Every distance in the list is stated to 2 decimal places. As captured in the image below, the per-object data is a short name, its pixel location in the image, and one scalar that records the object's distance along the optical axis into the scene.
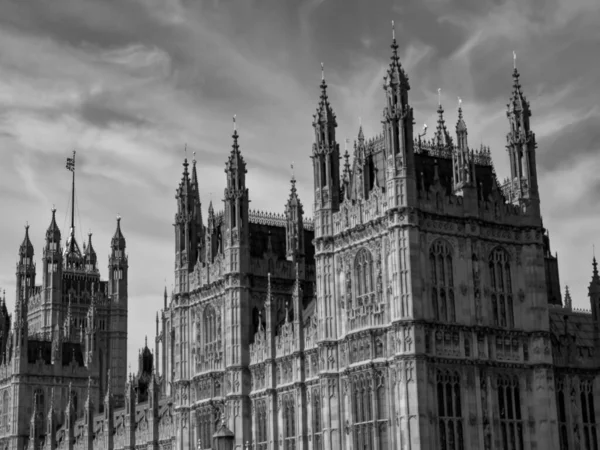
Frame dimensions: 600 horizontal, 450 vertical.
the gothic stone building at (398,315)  63.88
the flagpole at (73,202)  170.75
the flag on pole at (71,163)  163.38
